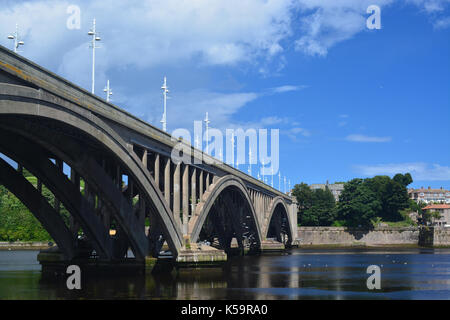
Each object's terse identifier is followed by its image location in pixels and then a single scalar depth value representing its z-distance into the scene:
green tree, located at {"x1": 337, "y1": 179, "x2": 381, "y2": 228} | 158.00
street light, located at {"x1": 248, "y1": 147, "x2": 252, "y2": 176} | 98.71
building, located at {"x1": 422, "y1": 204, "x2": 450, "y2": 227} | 180.12
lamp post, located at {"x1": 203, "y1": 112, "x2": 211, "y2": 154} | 73.03
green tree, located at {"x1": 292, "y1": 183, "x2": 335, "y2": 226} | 165.25
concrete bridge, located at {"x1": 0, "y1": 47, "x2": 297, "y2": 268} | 32.62
